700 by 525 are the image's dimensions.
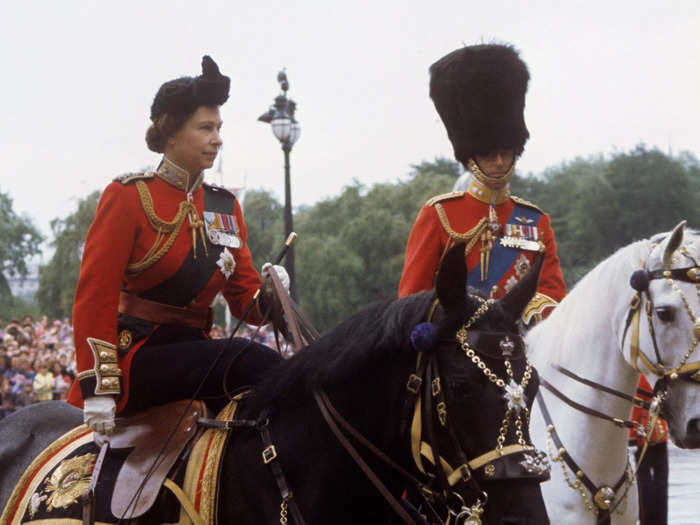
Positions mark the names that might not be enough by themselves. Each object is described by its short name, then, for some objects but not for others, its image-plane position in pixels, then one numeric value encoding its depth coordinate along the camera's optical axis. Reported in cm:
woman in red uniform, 378
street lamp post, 1521
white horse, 480
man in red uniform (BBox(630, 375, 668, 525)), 803
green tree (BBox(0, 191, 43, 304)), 5788
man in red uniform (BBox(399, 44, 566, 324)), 568
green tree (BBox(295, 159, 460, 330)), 4875
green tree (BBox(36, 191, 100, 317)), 4831
